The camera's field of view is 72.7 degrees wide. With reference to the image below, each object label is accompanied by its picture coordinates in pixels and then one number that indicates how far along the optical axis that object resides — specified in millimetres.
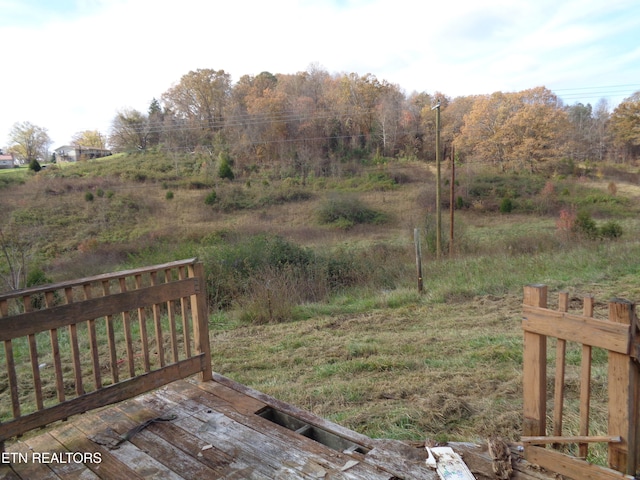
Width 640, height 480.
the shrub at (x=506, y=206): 29281
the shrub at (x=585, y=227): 16275
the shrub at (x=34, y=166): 37000
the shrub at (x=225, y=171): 37747
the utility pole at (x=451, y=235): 15934
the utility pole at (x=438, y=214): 15445
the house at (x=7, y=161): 50062
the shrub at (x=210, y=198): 31234
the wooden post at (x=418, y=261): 9672
